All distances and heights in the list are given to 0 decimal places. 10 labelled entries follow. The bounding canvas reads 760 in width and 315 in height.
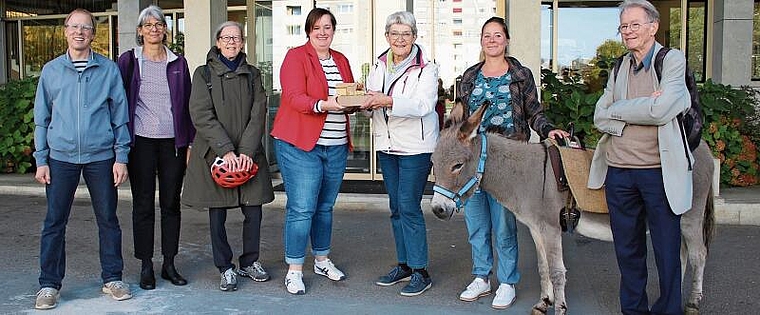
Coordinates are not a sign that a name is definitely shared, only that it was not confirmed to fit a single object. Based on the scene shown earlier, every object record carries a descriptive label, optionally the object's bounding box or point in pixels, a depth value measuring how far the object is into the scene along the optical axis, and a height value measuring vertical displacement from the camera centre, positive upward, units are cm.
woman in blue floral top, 539 -8
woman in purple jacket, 573 -11
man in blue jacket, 530 -19
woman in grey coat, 575 -21
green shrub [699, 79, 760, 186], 1020 -36
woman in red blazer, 570 -20
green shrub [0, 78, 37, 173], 1227 -30
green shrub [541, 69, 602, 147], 1007 +0
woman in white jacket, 556 -10
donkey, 487 -53
